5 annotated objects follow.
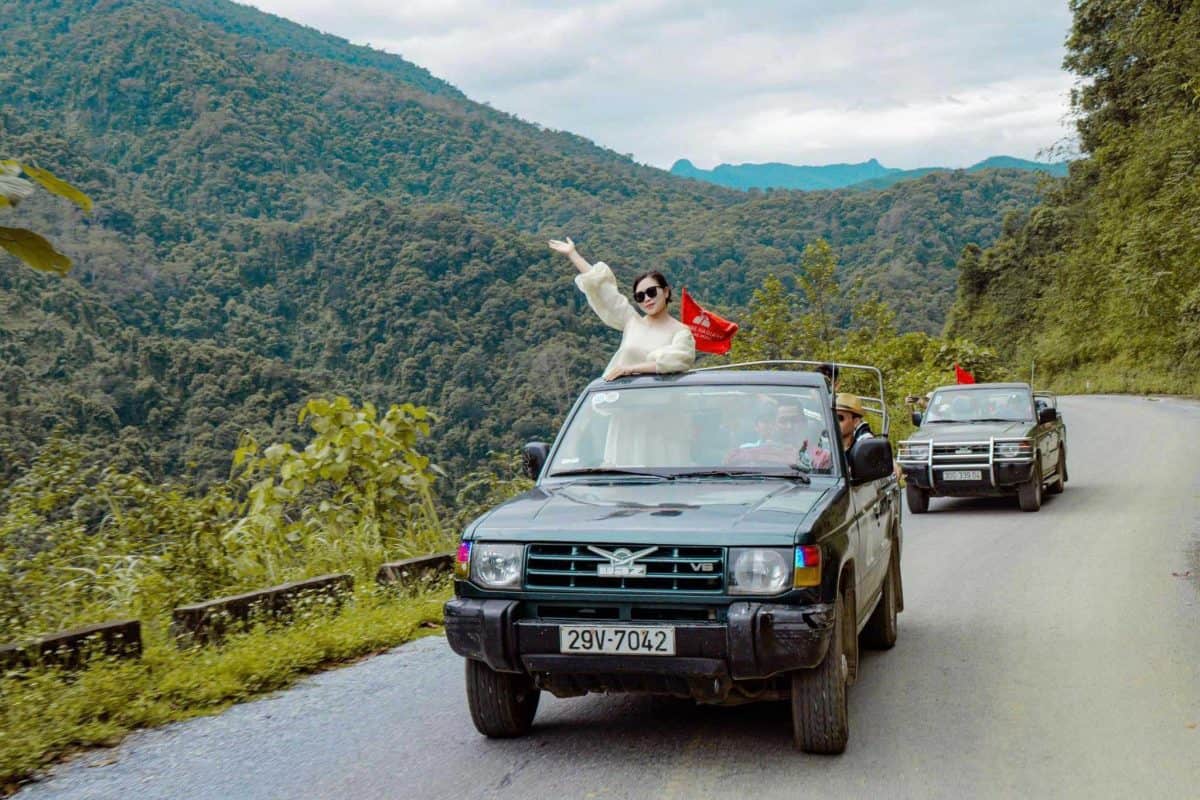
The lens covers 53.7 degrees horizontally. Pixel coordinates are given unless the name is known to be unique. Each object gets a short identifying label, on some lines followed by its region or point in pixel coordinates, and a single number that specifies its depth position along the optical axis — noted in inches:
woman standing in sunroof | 267.1
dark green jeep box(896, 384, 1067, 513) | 595.2
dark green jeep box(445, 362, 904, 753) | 181.6
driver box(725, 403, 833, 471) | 231.5
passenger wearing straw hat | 326.3
